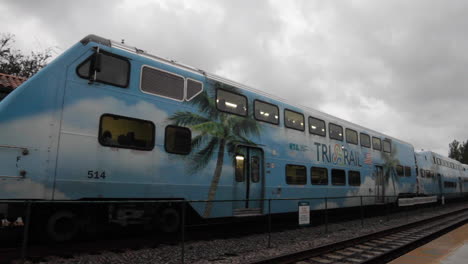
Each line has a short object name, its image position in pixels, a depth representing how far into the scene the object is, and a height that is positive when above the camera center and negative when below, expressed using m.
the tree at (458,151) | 115.95 +14.70
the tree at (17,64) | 27.11 +10.01
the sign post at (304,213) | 9.96 -0.77
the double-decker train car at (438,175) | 23.12 +1.29
